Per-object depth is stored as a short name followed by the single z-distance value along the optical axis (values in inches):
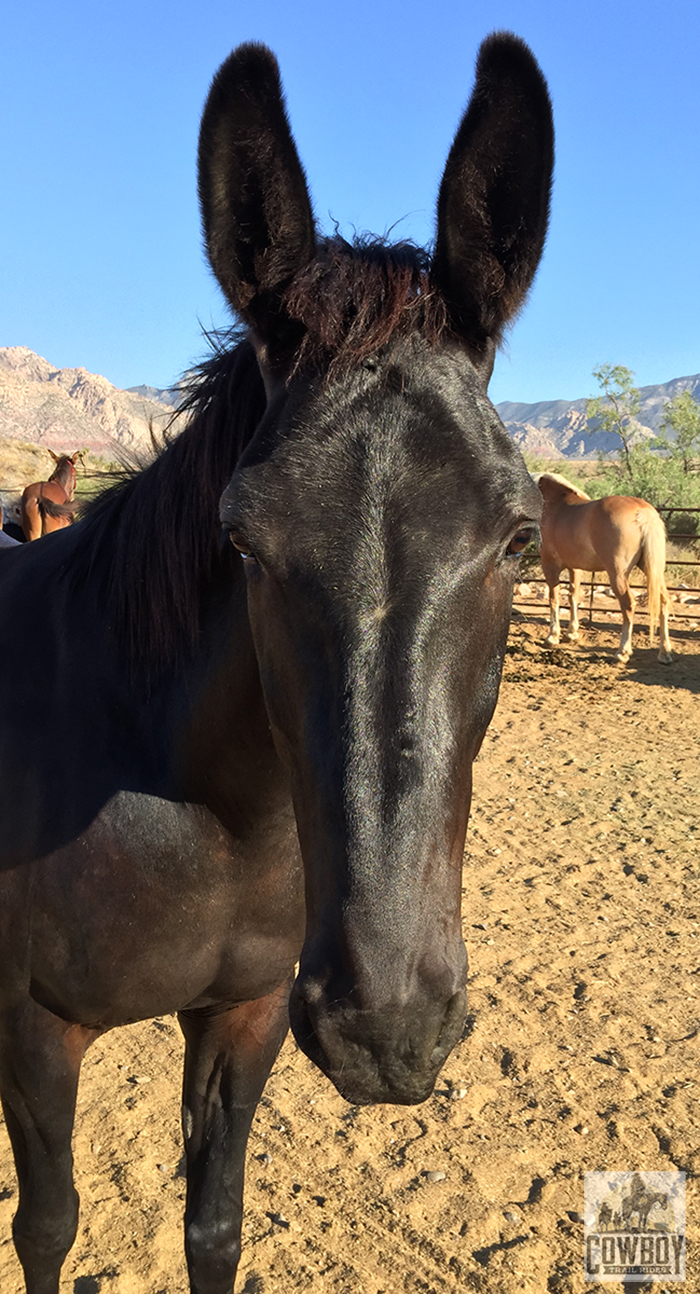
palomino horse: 437.1
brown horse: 425.1
